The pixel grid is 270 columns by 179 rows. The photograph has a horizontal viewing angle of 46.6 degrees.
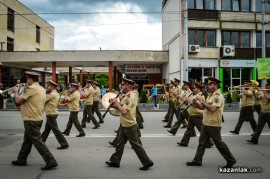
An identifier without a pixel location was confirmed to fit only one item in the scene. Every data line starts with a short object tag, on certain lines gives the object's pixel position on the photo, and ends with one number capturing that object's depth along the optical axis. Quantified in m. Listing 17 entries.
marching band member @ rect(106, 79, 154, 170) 6.10
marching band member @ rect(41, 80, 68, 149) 7.98
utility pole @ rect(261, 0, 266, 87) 21.33
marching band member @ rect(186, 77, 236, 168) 6.19
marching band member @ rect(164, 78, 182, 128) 12.19
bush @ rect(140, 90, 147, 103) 23.22
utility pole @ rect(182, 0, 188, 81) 22.25
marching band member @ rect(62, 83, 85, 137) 9.69
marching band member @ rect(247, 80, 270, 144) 8.73
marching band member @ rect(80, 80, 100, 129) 12.02
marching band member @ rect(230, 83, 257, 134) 10.37
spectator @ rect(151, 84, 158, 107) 22.52
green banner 16.51
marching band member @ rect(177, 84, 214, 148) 8.44
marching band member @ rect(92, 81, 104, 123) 13.58
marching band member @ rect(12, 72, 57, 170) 6.09
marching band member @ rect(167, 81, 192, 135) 9.91
